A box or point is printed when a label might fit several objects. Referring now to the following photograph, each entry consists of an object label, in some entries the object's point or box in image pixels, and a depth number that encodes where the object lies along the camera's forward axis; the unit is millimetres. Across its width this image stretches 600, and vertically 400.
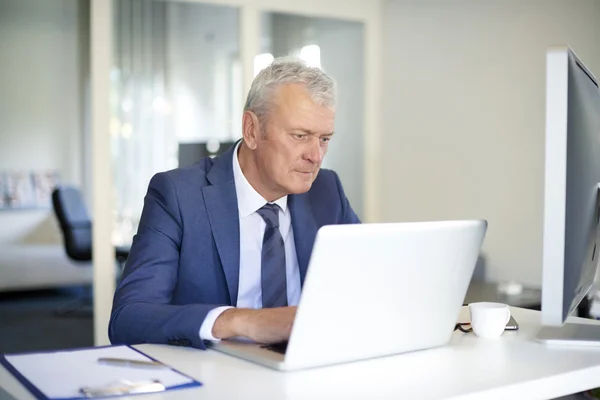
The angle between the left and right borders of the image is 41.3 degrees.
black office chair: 5848
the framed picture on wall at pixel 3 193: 6261
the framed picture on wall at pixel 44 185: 6367
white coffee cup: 1726
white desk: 1276
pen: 1410
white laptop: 1352
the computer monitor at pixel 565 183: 1350
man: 2047
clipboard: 1242
